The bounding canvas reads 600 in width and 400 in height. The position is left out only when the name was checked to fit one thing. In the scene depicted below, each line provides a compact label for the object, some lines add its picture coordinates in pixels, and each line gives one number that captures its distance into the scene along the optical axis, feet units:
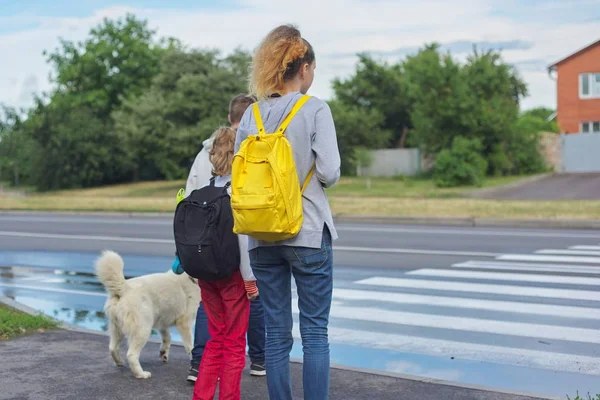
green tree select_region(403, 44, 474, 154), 110.42
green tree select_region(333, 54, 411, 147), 153.99
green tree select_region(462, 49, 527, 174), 109.60
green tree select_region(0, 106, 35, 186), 158.71
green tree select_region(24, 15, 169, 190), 144.77
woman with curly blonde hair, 12.80
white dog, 18.16
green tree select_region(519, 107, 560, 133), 142.00
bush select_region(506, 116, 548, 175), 115.14
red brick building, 140.67
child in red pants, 15.21
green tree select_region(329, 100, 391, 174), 136.46
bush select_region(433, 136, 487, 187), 102.42
